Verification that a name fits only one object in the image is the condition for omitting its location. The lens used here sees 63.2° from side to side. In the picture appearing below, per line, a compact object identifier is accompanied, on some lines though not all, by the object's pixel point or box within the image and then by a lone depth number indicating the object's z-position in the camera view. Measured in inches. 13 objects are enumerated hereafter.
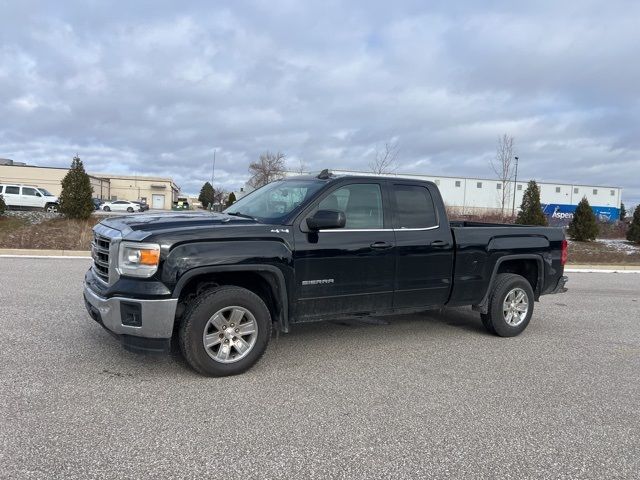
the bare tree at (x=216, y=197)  2622.8
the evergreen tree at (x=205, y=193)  3769.7
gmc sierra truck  171.8
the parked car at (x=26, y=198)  1267.2
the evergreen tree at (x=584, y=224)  908.6
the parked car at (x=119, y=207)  2032.5
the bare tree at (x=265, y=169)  1697.3
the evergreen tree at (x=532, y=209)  898.0
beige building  2847.0
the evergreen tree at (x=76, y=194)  848.9
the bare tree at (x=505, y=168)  1041.9
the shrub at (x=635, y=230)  901.2
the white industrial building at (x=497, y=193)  2888.8
